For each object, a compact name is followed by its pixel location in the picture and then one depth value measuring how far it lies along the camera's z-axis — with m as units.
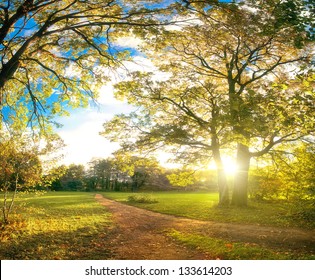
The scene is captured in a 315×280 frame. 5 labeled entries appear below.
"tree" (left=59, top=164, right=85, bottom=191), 77.25
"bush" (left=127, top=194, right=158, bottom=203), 29.14
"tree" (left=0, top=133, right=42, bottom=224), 10.39
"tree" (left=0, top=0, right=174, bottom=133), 8.91
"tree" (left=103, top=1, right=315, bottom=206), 15.65
